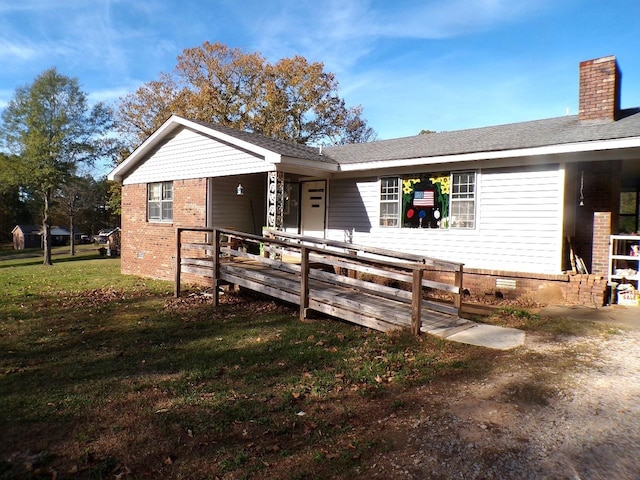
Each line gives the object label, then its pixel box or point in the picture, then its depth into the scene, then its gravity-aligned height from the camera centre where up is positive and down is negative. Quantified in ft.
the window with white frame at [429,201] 32.14 +1.39
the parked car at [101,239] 158.76 -10.66
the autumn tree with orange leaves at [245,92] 97.60 +28.46
